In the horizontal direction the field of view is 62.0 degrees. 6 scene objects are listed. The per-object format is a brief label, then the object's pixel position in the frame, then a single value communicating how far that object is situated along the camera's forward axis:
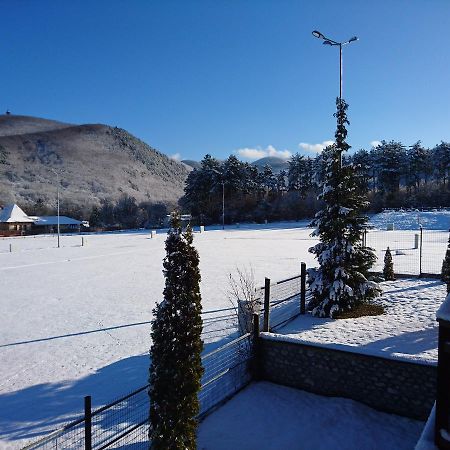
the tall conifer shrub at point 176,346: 5.38
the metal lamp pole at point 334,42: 12.45
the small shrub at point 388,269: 16.75
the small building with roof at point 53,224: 73.62
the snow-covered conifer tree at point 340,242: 12.02
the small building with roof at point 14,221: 67.69
